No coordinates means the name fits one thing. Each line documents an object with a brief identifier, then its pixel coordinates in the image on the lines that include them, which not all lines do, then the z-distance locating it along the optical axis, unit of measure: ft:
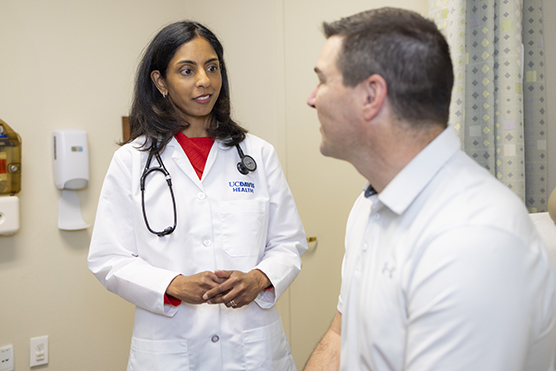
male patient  2.26
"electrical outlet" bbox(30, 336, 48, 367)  6.93
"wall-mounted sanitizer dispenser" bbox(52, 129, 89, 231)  6.93
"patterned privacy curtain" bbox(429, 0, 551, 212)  4.97
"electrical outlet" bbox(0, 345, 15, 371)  6.70
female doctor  4.49
